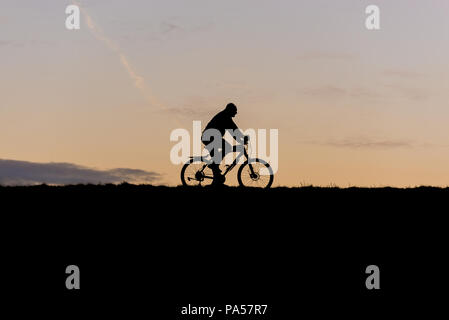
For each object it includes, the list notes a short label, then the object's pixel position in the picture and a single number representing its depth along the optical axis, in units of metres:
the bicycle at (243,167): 24.70
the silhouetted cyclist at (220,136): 24.06
